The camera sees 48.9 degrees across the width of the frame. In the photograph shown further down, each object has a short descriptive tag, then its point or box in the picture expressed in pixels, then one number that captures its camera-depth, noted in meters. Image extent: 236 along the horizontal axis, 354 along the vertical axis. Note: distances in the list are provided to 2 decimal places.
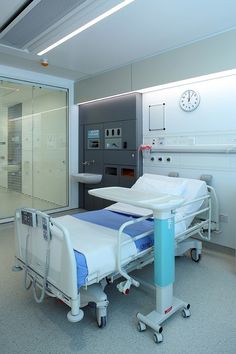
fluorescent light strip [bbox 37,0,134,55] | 2.25
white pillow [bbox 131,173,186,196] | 2.93
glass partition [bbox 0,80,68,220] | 4.41
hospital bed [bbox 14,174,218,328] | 1.70
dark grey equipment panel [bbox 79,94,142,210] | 4.15
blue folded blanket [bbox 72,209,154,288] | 1.70
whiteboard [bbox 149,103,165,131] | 3.87
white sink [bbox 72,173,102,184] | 4.66
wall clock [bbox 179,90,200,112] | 3.44
